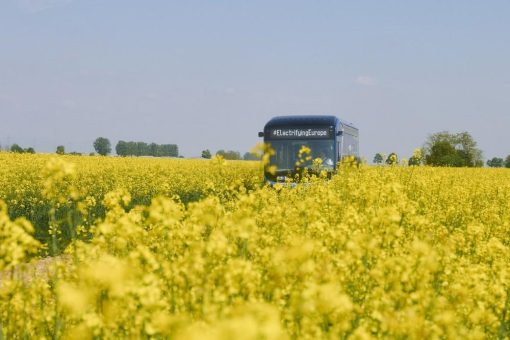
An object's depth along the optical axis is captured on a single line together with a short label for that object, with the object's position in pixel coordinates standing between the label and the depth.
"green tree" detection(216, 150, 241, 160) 75.68
